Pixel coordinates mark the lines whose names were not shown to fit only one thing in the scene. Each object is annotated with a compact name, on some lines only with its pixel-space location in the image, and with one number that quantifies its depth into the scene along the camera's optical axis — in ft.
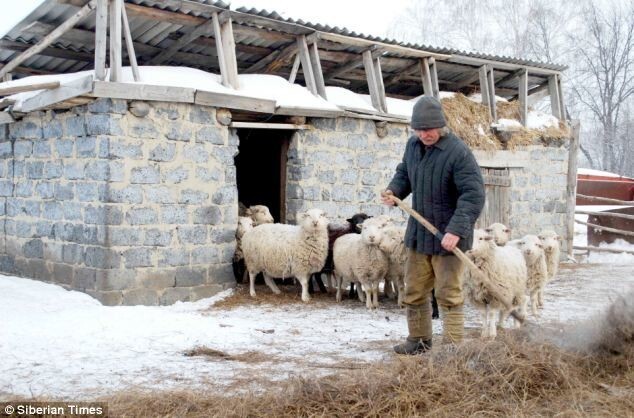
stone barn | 27.35
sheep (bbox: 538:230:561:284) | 28.89
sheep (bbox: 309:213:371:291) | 32.17
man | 18.01
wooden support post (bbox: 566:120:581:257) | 48.65
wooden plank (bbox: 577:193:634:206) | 55.54
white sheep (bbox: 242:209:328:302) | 30.45
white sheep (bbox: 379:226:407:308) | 28.53
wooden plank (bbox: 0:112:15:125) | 31.35
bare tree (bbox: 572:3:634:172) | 112.88
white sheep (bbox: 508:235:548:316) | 26.18
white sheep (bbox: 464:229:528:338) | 22.29
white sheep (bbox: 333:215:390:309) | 28.58
